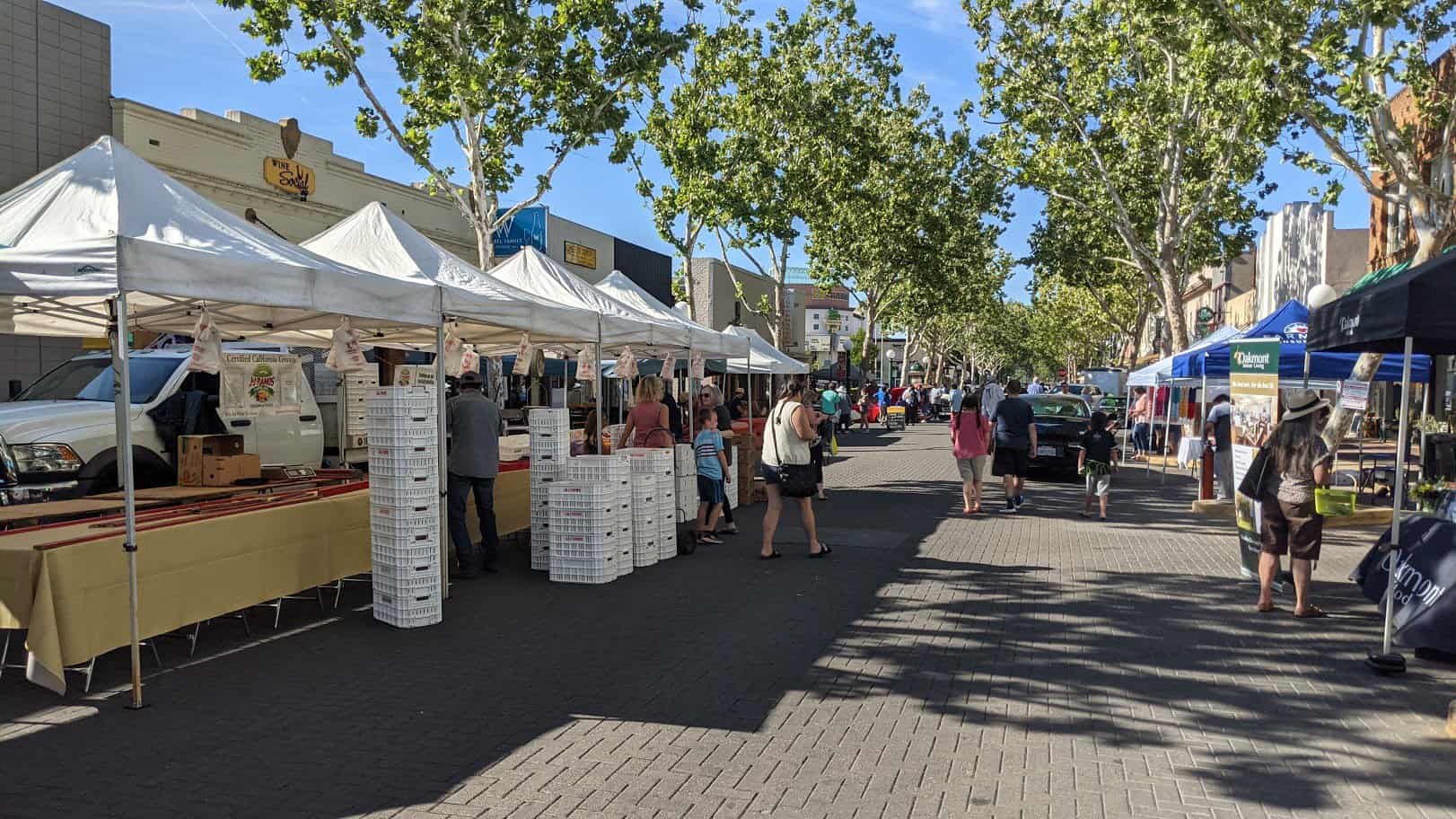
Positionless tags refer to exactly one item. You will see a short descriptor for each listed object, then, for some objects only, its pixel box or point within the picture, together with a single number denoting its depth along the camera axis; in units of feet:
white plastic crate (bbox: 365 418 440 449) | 24.43
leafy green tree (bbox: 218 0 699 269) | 53.16
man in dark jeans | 29.94
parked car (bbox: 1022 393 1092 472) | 65.51
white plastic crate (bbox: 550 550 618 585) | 30.07
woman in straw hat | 24.85
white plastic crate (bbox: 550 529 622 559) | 30.04
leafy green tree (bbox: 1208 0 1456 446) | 41.42
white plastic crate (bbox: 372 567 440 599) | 24.20
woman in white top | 32.58
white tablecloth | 63.93
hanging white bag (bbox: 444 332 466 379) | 39.83
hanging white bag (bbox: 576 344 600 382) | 42.60
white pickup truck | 29.60
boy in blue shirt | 37.68
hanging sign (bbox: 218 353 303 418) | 36.45
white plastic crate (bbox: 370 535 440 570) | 24.21
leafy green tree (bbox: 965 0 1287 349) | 71.61
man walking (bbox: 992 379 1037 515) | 46.70
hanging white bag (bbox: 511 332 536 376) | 37.55
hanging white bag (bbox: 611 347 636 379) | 44.06
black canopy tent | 19.19
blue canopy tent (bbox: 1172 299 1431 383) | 49.37
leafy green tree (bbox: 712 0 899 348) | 85.30
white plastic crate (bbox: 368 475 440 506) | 24.32
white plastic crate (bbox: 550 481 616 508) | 30.04
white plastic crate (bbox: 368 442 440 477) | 24.32
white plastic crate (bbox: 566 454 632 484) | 31.99
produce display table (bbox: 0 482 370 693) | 18.47
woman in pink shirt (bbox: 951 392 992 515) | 45.16
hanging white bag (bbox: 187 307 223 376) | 22.43
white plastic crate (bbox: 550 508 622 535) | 29.96
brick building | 82.89
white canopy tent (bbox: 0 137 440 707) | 18.61
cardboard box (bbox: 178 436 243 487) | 27.55
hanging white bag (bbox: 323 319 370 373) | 27.45
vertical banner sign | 38.34
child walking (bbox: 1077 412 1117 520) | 45.78
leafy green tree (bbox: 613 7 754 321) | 78.74
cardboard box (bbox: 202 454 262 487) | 27.40
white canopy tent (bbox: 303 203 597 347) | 28.35
